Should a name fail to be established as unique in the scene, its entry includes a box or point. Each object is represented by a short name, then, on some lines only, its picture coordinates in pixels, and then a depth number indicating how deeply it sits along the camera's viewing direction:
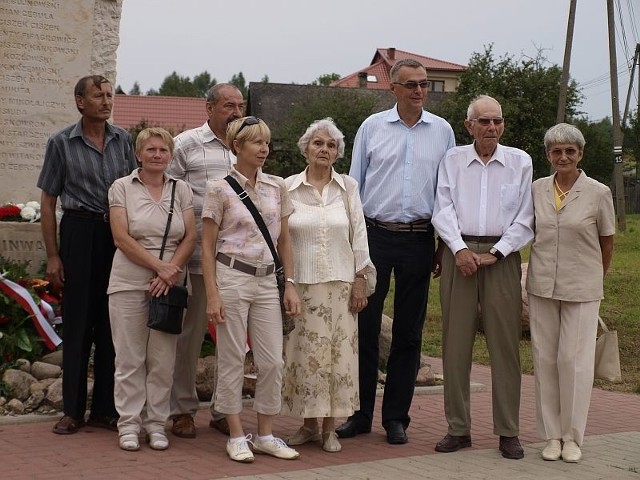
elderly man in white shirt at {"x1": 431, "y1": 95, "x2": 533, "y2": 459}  6.42
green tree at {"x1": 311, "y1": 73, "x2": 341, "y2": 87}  77.57
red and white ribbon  7.52
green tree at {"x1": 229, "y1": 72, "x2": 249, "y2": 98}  126.81
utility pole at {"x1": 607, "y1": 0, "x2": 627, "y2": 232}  25.80
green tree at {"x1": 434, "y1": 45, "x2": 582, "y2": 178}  42.19
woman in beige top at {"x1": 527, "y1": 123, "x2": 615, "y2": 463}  6.35
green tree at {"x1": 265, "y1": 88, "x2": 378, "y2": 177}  43.16
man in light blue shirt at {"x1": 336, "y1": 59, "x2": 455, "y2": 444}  6.75
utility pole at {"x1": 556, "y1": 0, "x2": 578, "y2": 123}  25.33
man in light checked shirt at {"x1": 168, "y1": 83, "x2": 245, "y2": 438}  6.70
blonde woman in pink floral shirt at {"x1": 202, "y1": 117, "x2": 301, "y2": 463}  6.05
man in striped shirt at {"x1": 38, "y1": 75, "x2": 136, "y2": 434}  6.57
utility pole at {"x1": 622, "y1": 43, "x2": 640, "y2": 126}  42.16
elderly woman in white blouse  6.30
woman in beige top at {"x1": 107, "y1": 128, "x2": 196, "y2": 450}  6.23
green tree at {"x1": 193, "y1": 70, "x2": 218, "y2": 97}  120.69
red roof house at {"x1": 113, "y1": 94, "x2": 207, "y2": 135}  50.41
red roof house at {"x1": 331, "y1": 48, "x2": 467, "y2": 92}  72.59
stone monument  8.72
